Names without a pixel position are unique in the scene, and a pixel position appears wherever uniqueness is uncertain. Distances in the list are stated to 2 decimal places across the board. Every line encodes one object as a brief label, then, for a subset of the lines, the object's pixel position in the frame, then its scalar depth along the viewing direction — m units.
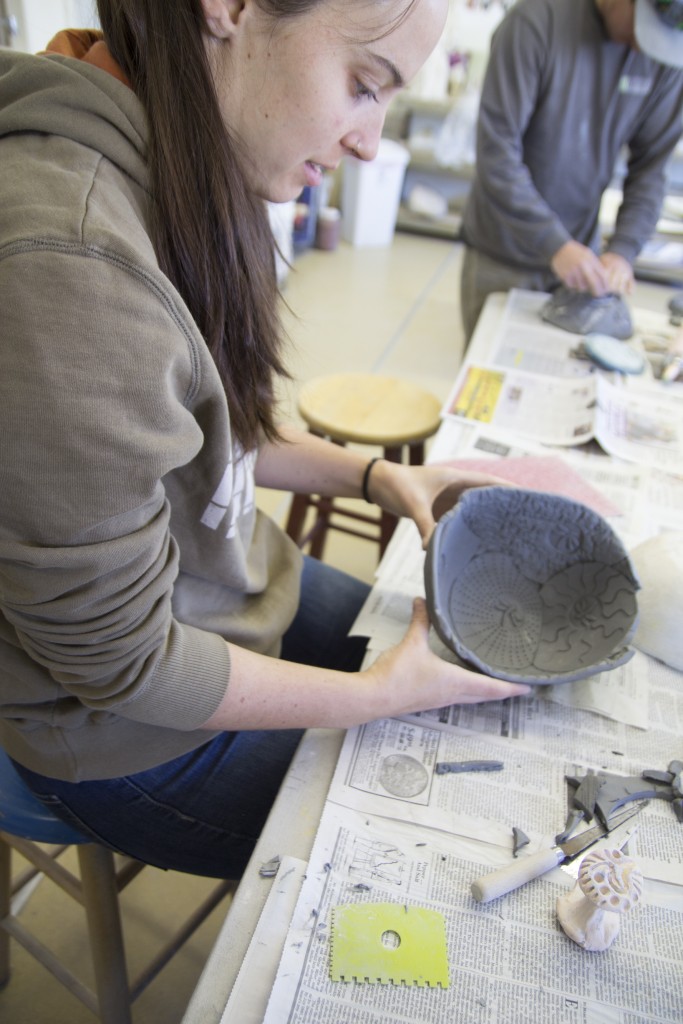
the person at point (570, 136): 1.81
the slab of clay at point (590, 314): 1.80
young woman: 0.52
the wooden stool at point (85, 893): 0.87
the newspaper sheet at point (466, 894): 0.56
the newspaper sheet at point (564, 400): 1.40
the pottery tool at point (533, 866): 0.63
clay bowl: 0.91
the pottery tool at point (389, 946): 0.57
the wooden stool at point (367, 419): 1.63
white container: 4.28
